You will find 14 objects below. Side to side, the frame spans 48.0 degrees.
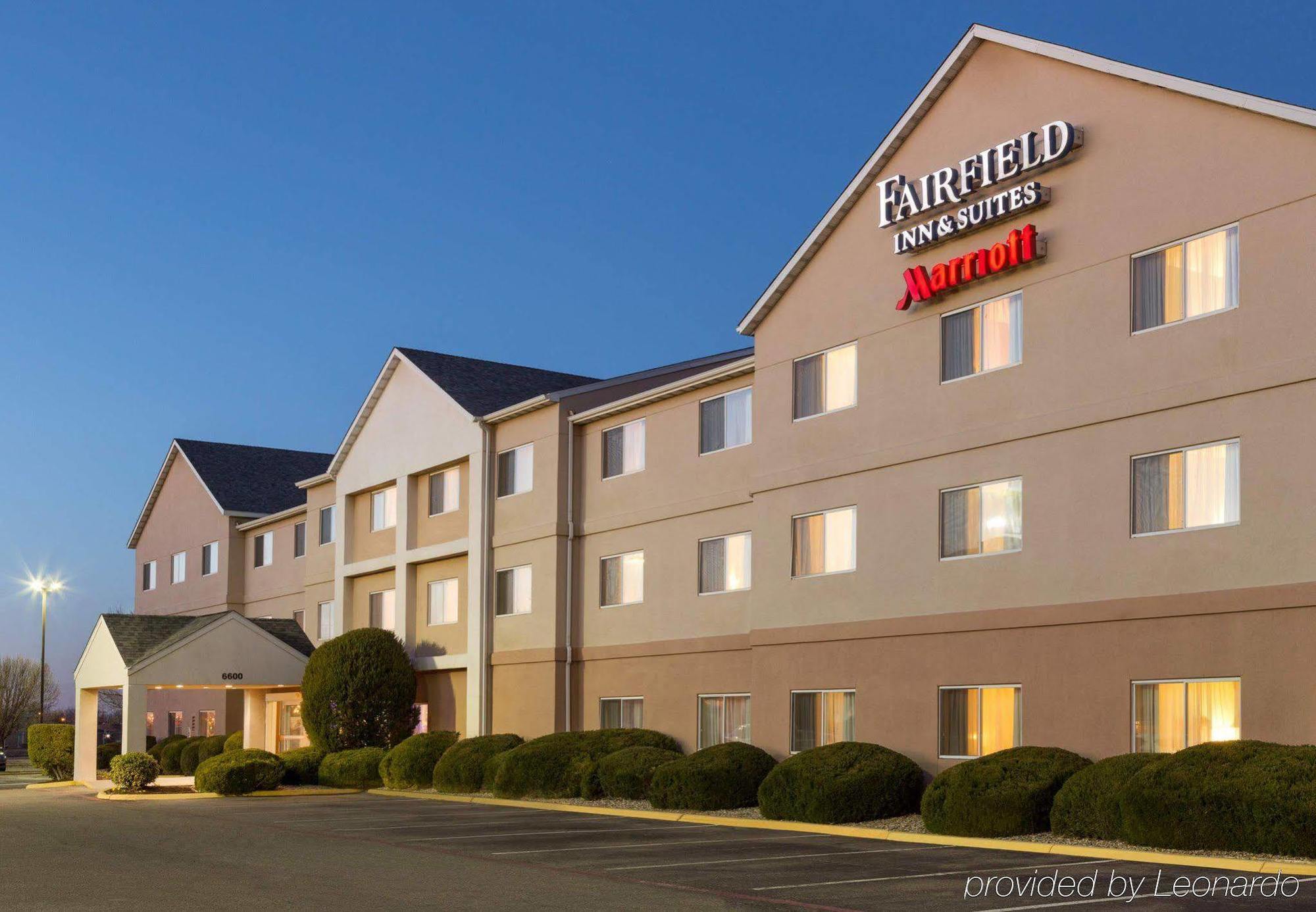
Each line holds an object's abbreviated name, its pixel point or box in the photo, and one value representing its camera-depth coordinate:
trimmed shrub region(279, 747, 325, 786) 39.25
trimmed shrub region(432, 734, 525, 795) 34.41
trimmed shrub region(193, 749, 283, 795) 36.97
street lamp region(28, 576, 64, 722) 62.62
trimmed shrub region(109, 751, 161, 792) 38.06
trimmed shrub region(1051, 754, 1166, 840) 19.45
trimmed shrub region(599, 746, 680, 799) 29.09
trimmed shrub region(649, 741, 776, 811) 26.73
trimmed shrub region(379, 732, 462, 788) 37.03
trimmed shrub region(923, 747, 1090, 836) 20.73
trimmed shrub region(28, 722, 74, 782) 48.88
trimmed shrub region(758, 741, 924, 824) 23.69
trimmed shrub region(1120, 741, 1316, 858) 17.02
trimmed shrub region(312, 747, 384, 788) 38.22
